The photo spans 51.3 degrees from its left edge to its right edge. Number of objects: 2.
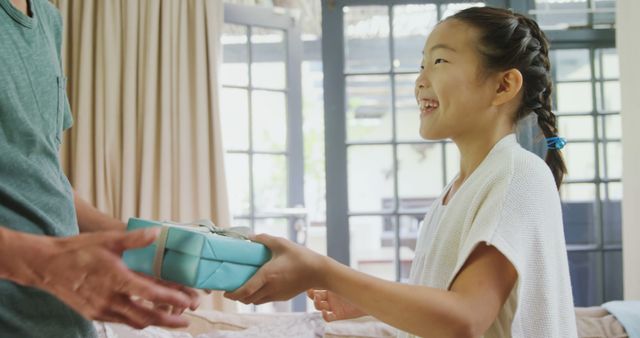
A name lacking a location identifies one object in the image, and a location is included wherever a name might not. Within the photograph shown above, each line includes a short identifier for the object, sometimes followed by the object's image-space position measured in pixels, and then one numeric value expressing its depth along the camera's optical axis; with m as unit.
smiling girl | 1.01
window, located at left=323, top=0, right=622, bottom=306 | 3.73
